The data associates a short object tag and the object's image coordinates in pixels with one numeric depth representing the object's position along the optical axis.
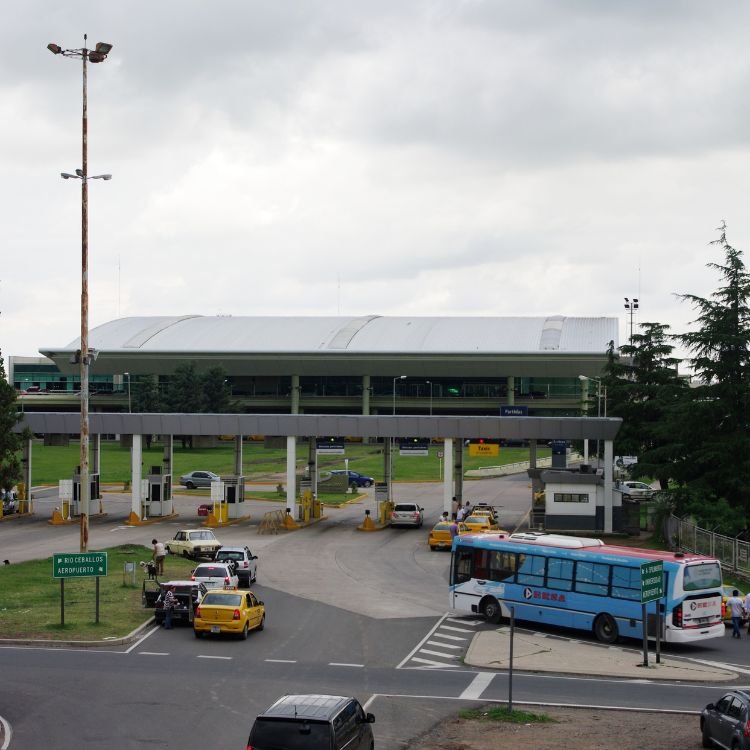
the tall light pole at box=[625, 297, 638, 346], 107.07
